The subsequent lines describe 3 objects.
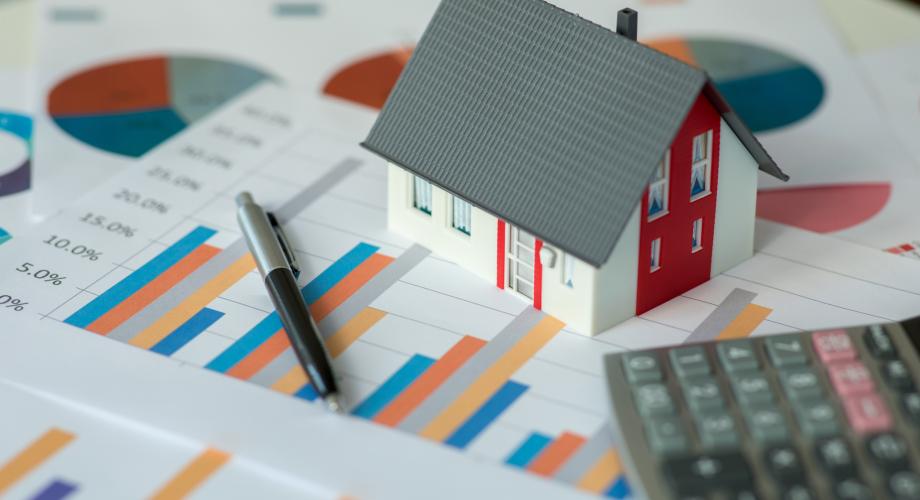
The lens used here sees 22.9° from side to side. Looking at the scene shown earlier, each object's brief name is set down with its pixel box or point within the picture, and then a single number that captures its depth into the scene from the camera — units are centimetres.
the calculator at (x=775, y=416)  76
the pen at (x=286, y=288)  83
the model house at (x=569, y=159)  84
